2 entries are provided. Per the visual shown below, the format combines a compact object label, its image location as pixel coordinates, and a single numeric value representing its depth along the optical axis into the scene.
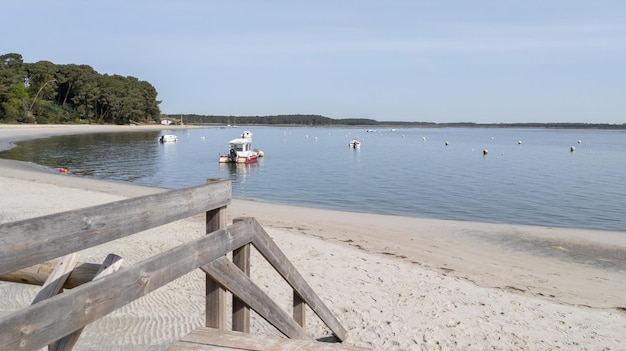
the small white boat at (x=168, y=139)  76.25
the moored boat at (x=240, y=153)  43.94
